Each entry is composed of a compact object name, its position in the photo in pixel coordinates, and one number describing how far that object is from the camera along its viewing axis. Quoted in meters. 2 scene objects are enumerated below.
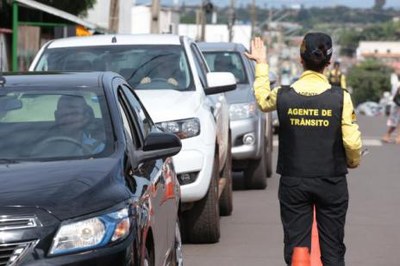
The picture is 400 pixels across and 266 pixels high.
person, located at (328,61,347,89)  27.57
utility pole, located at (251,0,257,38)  73.25
